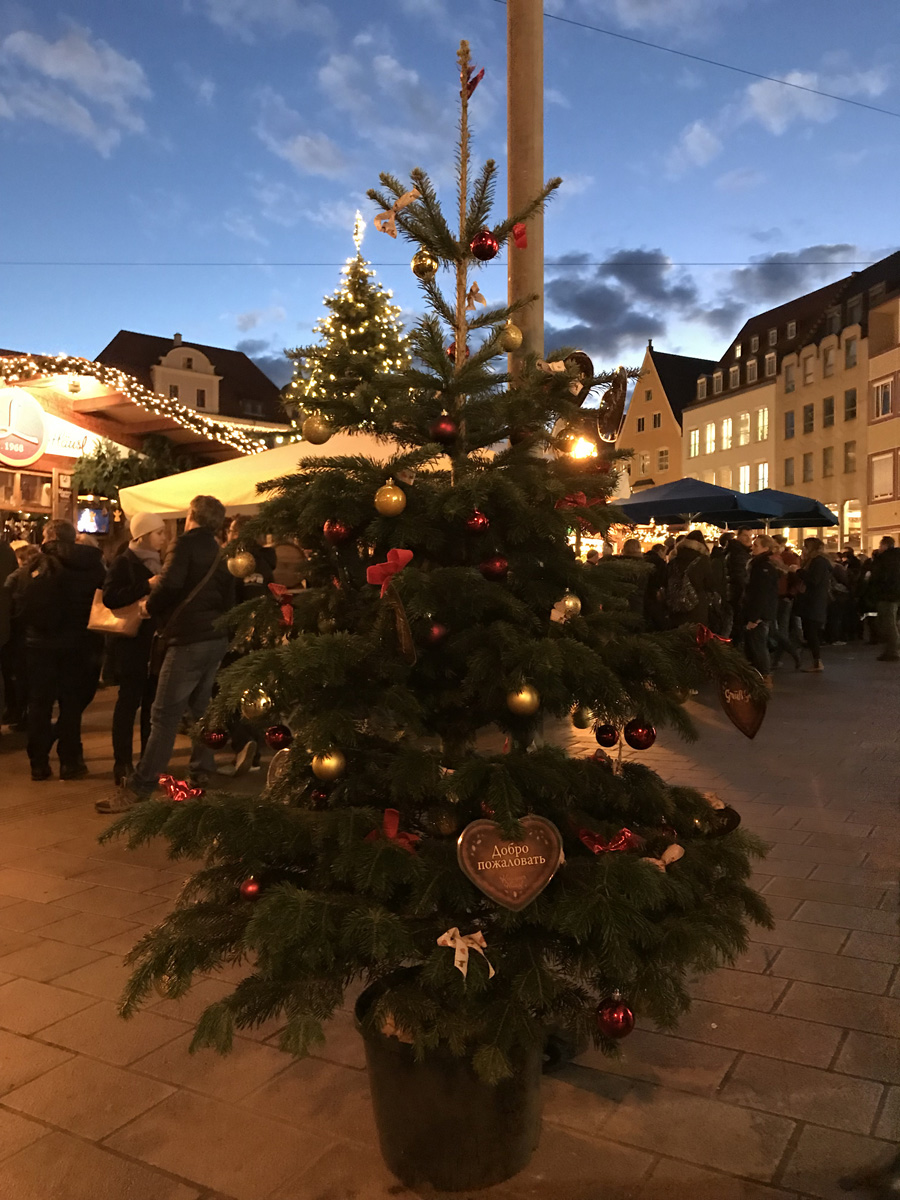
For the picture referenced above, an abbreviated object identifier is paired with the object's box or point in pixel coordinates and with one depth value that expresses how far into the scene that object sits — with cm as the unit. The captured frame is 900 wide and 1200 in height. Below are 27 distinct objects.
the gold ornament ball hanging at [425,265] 326
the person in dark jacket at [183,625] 701
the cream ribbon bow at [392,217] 320
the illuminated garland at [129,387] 1025
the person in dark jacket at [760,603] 1414
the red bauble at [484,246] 318
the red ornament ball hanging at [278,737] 317
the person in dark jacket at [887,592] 1681
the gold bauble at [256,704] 279
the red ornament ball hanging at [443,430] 304
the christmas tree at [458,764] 262
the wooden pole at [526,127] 467
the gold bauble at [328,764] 287
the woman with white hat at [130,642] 758
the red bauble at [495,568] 294
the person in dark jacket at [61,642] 808
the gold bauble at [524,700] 275
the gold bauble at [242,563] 330
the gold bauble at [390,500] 286
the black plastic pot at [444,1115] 272
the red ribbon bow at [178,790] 294
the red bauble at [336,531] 298
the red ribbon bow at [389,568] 278
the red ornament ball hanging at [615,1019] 268
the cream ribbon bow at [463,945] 258
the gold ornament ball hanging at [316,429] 313
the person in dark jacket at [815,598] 1595
